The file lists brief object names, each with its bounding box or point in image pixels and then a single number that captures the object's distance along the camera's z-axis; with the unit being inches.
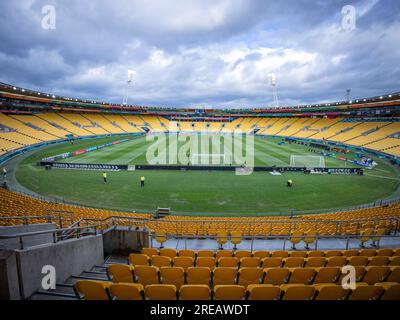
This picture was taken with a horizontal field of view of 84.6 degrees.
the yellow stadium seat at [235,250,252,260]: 273.9
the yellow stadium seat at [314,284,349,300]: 156.5
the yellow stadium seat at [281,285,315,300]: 156.1
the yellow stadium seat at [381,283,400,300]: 153.9
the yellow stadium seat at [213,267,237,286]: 195.0
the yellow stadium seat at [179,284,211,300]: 153.9
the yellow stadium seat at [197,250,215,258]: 269.5
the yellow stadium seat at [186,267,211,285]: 193.9
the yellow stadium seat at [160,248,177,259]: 267.6
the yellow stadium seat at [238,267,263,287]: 196.9
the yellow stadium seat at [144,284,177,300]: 152.2
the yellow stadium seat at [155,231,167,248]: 335.8
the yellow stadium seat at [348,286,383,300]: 158.2
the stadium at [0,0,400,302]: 170.6
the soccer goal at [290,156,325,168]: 1283.2
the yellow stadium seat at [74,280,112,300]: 154.1
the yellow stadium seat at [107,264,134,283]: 194.2
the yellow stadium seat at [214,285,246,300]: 156.1
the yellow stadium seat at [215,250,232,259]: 273.4
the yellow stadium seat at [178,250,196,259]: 267.3
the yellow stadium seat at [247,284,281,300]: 154.1
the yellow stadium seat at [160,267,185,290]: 193.2
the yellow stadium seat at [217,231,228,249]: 334.6
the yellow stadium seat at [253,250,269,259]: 271.6
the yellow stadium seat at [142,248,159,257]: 270.9
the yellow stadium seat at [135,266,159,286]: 191.3
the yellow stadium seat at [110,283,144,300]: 151.8
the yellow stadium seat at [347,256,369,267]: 230.8
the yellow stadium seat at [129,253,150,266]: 235.3
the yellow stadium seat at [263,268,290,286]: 196.2
